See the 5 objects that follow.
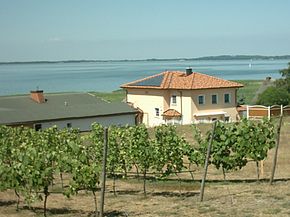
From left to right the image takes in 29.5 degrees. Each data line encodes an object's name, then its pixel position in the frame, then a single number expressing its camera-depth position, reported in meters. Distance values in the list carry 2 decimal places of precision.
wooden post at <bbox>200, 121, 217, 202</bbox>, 15.02
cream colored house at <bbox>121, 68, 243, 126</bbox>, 53.81
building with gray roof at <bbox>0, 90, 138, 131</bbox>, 48.06
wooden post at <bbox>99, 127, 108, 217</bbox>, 12.28
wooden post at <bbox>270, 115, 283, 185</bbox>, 17.16
